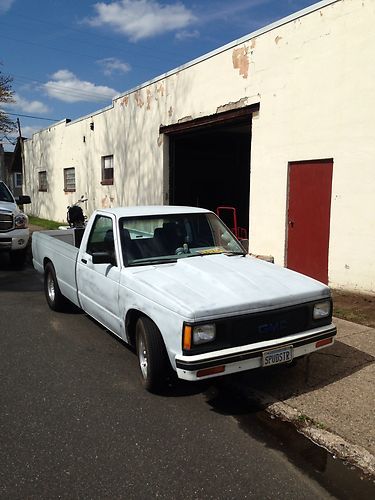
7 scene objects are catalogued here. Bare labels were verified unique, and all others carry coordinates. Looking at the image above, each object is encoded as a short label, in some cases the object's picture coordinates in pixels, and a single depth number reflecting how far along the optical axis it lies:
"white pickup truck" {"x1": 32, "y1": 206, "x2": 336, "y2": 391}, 3.60
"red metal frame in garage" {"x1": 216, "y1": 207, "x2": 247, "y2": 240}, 16.14
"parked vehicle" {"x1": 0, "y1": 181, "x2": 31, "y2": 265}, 10.39
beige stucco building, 7.32
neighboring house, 38.75
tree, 27.91
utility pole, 26.10
